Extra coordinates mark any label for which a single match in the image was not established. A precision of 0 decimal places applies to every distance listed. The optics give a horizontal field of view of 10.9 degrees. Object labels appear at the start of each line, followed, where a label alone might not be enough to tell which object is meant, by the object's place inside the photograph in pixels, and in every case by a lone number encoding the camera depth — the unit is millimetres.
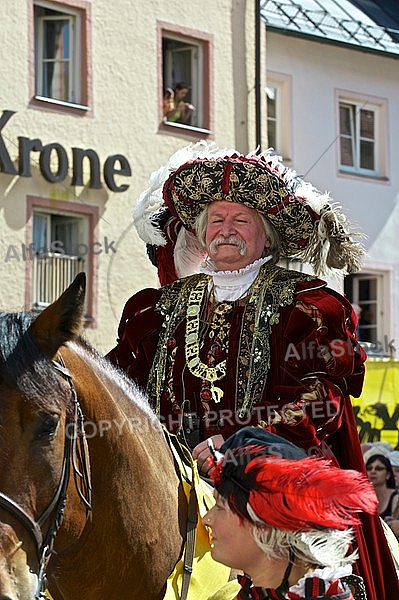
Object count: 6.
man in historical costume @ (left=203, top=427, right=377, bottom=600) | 4993
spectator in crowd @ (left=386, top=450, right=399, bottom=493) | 15736
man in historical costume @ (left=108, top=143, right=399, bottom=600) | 7511
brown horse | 5666
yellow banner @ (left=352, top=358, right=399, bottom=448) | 19053
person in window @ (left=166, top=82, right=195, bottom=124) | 28952
